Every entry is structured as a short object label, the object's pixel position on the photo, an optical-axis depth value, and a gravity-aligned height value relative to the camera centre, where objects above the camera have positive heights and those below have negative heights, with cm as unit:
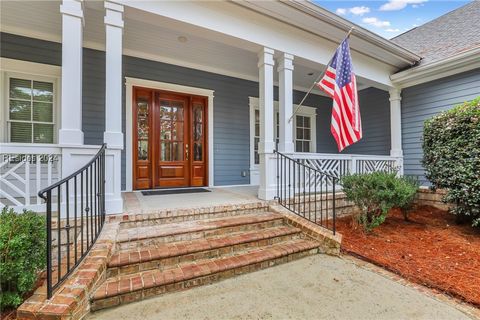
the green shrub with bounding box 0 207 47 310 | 168 -68
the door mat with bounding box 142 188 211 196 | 459 -59
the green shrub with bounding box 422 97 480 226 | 386 +7
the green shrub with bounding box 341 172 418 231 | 364 -49
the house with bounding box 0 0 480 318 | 266 +109
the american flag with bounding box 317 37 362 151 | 353 +91
